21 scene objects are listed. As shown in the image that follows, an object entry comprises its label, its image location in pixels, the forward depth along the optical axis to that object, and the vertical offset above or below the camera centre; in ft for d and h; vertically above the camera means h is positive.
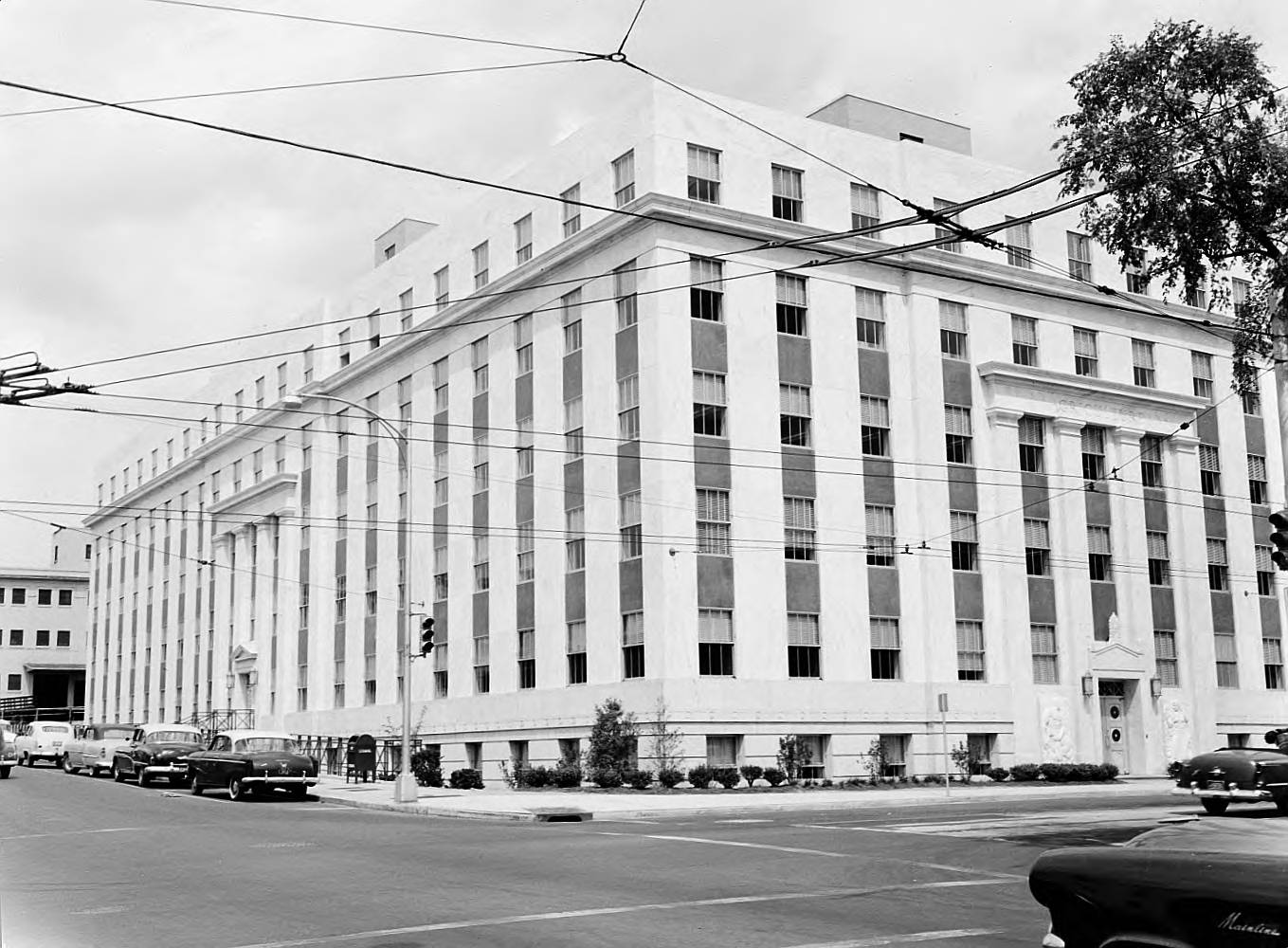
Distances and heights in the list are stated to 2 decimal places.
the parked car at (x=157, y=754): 137.18 -5.57
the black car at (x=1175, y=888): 19.17 -3.21
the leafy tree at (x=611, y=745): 132.46 -5.83
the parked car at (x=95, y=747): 155.94 -5.46
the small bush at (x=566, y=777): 136.46 -8.96
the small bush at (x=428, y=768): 146.10 -8.22
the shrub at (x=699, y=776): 129.70 -8.82
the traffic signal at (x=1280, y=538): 73.92 +6.72
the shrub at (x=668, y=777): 128.98 -8.74
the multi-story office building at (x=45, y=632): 379.55 +18.97
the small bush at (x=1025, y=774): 146.20 -10.64
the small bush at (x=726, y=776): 130.82 -8.96
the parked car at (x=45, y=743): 186.70 -5.59
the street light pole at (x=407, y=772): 108.78 -6.37
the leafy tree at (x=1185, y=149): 67.10 +25.22
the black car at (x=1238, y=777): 80.94 -6.55
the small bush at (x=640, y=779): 128.77 -8.85
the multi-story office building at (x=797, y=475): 141.18 +23.26
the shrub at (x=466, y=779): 144.66 -9.40
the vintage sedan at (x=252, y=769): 116.88 -6.27
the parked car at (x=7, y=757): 144.03 -5.93
